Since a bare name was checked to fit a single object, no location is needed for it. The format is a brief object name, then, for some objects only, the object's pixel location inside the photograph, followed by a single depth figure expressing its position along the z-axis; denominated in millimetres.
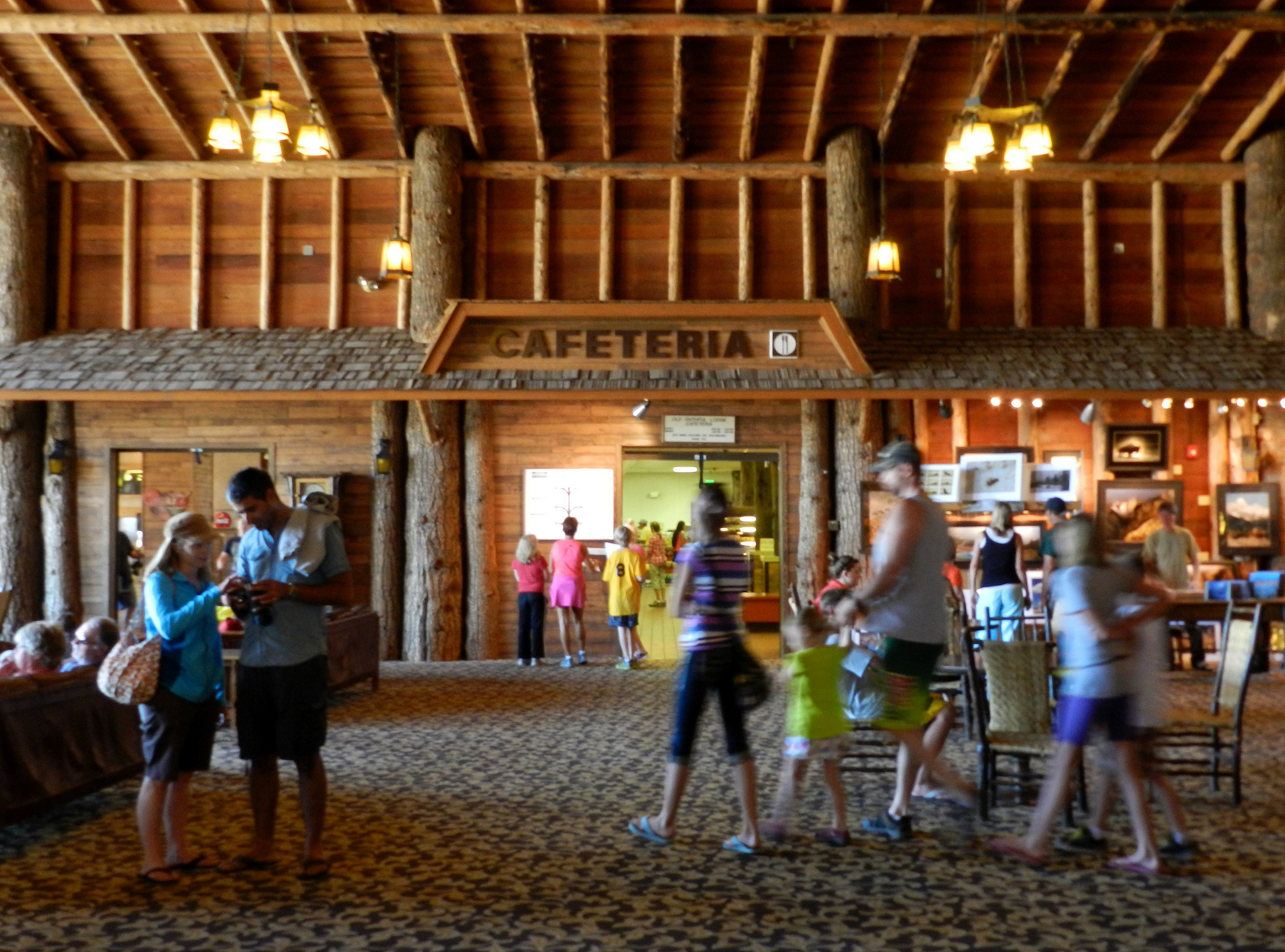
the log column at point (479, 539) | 12984
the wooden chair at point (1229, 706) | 5922
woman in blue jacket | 4887
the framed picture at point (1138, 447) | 13078
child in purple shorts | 4898
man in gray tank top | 4977
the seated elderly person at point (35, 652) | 6574
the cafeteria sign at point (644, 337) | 11875
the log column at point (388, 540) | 12891
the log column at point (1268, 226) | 12664
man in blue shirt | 4840
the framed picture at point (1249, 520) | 12727
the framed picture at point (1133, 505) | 13039
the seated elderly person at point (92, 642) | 6754
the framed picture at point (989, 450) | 13039
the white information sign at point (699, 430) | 13141
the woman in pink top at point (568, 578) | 12414
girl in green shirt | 5219
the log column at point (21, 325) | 12727
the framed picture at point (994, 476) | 13039
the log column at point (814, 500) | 12812
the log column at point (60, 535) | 12938
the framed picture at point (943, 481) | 13047
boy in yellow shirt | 12125
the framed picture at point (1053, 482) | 13016
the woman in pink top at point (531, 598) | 12234
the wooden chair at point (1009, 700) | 5625
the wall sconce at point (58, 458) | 12992
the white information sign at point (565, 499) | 13211
